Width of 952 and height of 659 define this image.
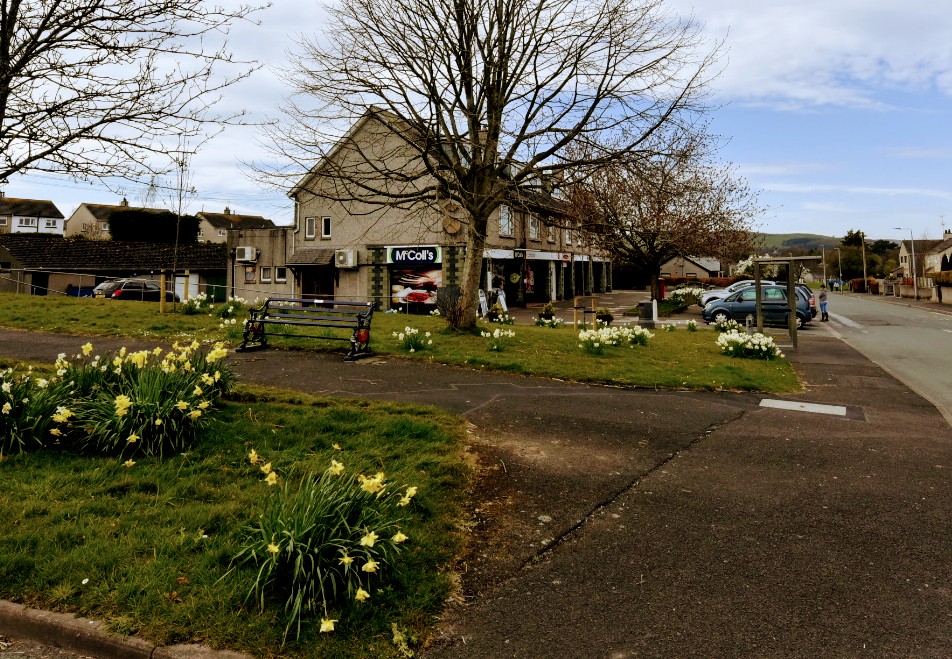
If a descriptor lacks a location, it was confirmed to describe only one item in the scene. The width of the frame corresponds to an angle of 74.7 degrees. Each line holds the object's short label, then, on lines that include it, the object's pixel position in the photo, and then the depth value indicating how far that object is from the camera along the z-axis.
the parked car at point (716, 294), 32.26
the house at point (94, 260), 42.00
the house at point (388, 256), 31.78
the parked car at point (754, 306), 24.30
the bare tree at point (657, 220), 30.86
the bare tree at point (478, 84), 13.68
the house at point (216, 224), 81.94
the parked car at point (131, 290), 28.81
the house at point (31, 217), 83.44
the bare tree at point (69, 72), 6.09
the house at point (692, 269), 92.62
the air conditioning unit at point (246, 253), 36.94
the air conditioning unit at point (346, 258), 33.44
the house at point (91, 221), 68.25
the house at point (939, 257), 78.31
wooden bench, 11.62
